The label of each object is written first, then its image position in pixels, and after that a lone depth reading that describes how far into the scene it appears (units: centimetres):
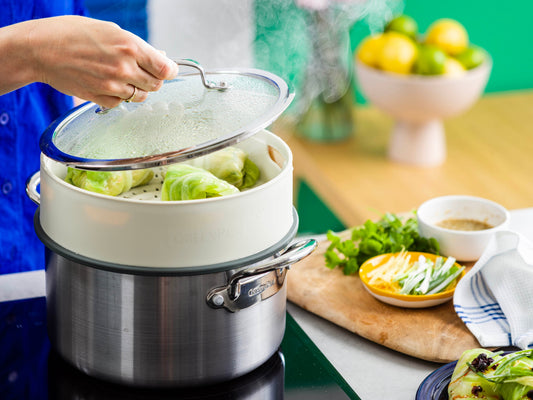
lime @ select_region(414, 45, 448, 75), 257
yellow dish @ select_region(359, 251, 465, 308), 159
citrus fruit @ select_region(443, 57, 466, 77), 259
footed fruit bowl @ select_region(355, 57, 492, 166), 257
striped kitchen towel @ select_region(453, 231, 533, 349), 155
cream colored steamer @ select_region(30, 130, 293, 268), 135
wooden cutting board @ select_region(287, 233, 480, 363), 153
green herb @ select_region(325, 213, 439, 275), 169
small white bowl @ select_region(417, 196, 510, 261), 168
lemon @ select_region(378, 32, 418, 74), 261
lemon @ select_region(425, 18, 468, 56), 267
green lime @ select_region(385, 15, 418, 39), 268
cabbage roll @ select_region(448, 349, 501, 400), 138
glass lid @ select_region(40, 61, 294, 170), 137
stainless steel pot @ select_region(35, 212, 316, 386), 138
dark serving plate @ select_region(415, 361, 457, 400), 142
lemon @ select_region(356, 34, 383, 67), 266
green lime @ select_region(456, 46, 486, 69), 267
